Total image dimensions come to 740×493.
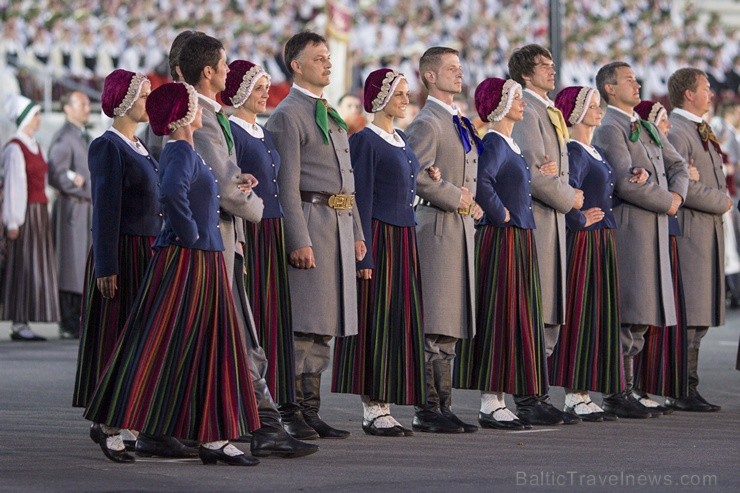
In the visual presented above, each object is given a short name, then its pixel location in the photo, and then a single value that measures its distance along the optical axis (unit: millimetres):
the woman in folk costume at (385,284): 14516
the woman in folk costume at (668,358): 17094
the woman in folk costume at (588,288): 16250
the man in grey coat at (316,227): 14070
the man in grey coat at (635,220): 16672
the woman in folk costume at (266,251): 13687
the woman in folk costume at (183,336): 12086
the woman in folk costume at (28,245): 24469
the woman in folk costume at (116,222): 13195
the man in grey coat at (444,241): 14930
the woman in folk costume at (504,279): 15250
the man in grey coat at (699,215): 17656
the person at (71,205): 24703
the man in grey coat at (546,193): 15695
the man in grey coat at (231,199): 12727
